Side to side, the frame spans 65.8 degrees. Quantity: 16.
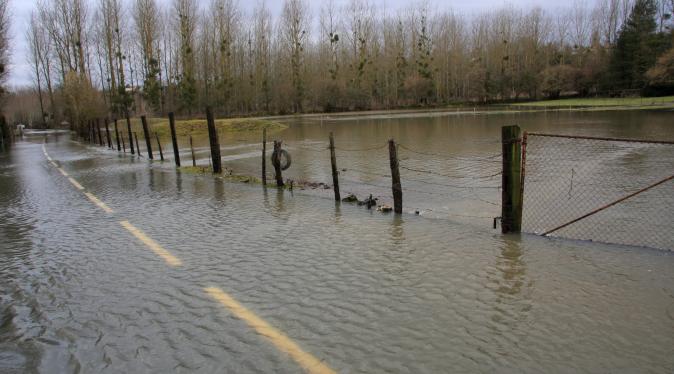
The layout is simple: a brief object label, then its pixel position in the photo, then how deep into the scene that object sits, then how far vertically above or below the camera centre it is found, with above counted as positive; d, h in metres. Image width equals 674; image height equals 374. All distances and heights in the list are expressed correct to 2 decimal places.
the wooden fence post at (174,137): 21.92 -0.67
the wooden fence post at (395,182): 10.75 -1.48
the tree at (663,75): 59.22 +2.72
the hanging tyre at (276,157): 14.96 -1.17
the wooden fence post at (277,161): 14.95 -1.27
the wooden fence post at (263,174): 15.77 -1.72
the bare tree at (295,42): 93.00 +13.41
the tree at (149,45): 75.88 +11.79
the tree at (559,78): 78.31 +3.71
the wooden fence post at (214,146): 18.34 -0.95
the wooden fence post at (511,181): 8.59 -1.25
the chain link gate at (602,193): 9.48 -2.27
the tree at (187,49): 81.81 +11.37
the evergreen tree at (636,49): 68.56 +6.72
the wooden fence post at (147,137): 25.48 -0.73
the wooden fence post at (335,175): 12.80 -1.51
